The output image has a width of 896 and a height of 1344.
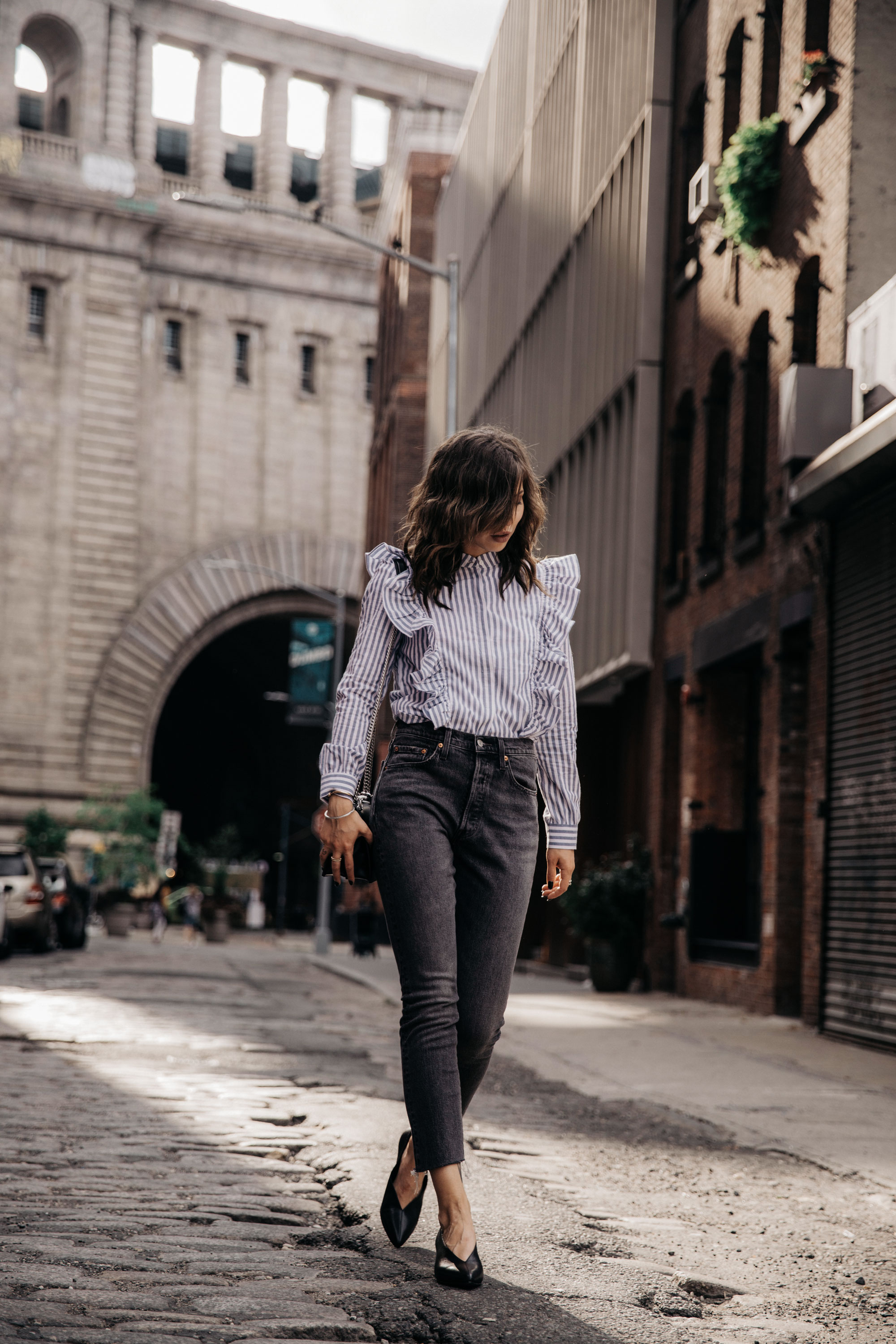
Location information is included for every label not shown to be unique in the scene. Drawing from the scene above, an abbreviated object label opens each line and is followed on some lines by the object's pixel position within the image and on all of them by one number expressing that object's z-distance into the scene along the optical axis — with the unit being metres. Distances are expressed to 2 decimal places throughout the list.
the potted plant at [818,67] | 15.31
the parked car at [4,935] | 22.52
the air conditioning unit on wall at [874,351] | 13.43
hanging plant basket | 17.33
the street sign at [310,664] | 46.94
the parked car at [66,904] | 28.70
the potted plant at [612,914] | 21.20
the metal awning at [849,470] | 12.70
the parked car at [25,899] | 24.61
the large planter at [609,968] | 21.30
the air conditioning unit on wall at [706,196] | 19.27
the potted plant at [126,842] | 51.12
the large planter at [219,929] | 47.16
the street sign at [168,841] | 50.28
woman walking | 4.31
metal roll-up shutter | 13.46
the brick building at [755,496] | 15.06
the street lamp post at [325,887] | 37.28
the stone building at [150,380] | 54.78
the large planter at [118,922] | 42.19
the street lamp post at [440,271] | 22.73
